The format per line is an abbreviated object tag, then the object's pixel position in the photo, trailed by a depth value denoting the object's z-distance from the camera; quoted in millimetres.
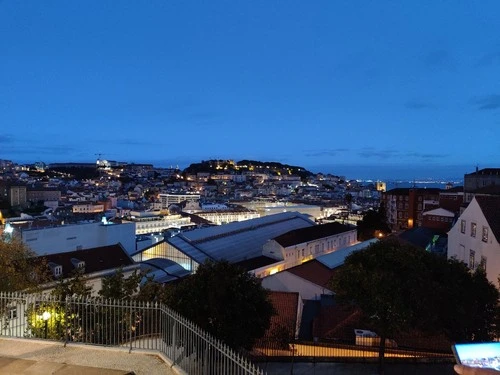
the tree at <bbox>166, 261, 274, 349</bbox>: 12086
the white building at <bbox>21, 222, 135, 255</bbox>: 32100
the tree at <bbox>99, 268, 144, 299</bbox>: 14289
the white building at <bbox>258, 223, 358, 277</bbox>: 37781
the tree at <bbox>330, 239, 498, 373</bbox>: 12617
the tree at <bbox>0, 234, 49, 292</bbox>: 14477
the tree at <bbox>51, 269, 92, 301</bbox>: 13973
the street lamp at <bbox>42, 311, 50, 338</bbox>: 10633
